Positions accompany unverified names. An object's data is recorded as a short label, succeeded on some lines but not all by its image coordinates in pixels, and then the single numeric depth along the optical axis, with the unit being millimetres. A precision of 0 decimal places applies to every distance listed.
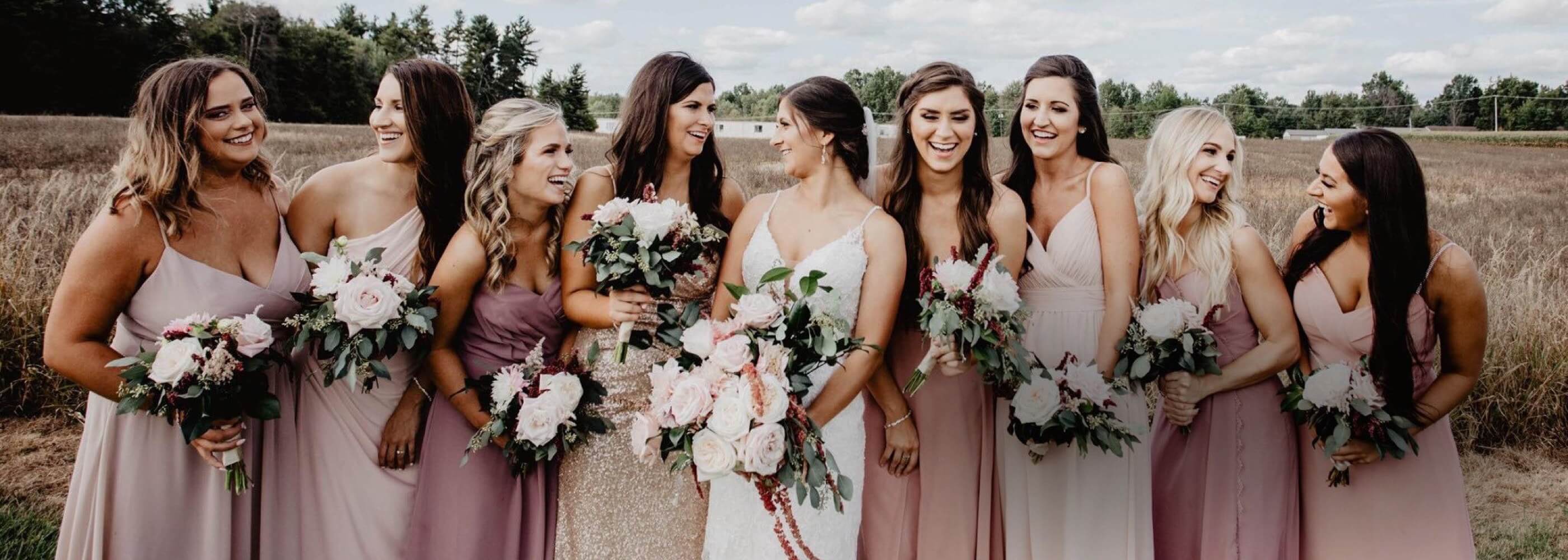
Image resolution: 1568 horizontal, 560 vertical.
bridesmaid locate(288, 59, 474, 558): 4035
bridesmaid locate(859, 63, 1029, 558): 4039
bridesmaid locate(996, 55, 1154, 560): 4078
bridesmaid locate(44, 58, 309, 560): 3373
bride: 3582
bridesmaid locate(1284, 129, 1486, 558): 3895
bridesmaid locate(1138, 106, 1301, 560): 4156
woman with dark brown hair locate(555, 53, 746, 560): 3936
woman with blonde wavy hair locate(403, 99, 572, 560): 3869
